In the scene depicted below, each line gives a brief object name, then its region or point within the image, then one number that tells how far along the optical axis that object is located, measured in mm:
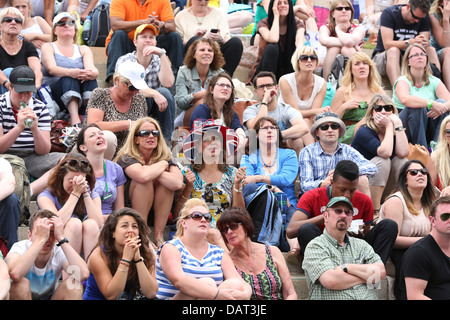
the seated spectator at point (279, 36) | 18969
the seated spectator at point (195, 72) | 17172
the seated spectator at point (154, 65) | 16531
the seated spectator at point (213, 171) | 14336
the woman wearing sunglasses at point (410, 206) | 13867
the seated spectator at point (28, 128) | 14656
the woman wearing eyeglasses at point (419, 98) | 17344
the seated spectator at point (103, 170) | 13783
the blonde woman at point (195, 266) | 11742
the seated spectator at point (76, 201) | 12461
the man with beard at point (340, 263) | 12461
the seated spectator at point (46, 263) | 11187
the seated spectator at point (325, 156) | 15086
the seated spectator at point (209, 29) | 18562
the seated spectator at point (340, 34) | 19281
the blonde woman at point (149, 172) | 14164
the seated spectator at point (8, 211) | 12711
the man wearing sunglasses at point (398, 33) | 19344
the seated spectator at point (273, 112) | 16531
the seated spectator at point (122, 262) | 11547
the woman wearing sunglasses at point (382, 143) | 15625
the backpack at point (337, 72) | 18937
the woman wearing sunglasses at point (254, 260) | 12539
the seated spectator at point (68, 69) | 16797
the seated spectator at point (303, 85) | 17734
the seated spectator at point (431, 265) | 12320
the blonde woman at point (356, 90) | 17297
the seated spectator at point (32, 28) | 18094
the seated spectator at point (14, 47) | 16750
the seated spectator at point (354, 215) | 13367
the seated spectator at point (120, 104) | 15461
